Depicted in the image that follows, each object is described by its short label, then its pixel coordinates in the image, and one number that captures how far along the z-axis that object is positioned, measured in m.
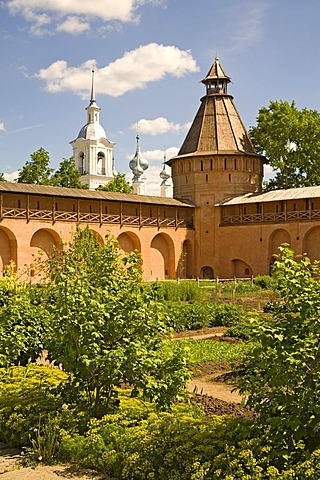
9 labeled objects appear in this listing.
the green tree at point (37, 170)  38.62
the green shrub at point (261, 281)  28.34
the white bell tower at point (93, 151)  62.94
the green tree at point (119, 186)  42.61
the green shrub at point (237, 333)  15.04
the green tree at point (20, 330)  8.76
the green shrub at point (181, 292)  22.64
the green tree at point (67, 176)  40.91
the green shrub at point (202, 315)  17.08
